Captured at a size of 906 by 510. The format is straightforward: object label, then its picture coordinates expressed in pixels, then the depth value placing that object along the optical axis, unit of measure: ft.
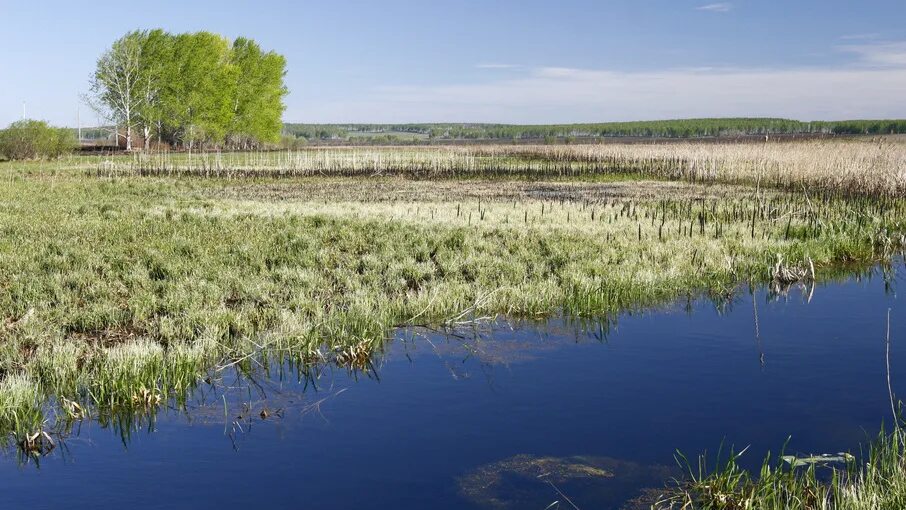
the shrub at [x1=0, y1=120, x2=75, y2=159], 181.57
